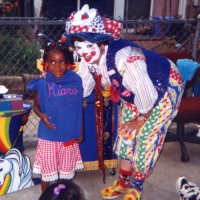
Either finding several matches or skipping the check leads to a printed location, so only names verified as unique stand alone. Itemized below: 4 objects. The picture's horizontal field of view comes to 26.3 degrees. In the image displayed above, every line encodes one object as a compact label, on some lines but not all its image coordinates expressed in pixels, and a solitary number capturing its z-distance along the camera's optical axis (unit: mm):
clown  2697
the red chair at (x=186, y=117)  3984
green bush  5645
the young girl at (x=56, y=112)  2832
